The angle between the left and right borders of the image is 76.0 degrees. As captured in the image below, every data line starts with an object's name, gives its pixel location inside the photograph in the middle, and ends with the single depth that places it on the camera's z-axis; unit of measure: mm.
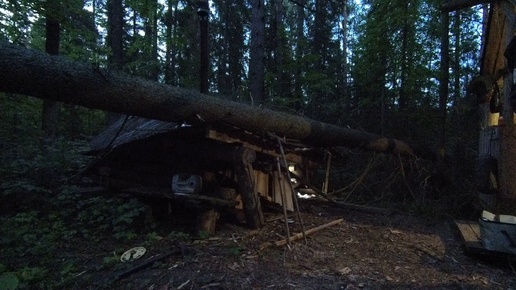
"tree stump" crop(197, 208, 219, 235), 5473
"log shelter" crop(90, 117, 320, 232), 5609
